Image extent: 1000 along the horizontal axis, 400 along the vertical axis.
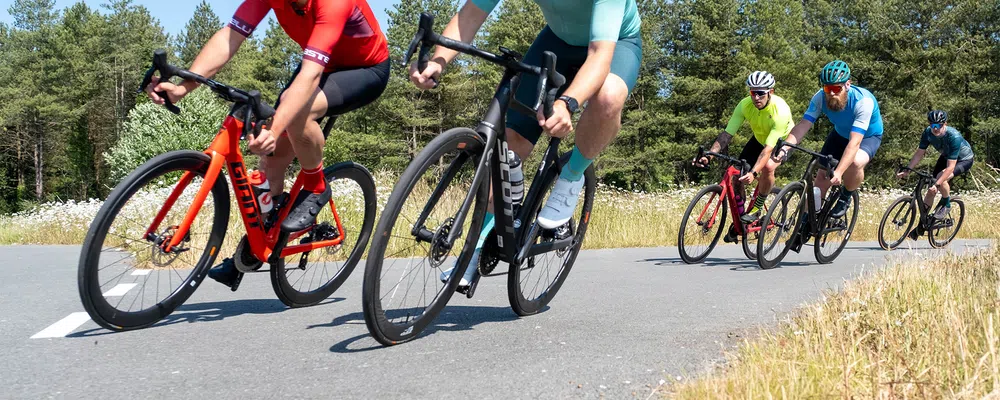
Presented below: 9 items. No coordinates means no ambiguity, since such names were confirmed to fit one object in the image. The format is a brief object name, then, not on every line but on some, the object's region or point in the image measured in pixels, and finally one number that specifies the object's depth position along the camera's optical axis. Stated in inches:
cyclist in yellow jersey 347.9
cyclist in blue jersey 318.7
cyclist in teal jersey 147.6
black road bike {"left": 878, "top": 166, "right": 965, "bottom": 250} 500.5
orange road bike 139.6
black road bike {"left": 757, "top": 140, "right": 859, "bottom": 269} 346.0
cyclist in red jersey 152.9
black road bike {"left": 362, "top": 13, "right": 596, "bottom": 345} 129.6
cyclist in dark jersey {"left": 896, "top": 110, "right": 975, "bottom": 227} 493.7
